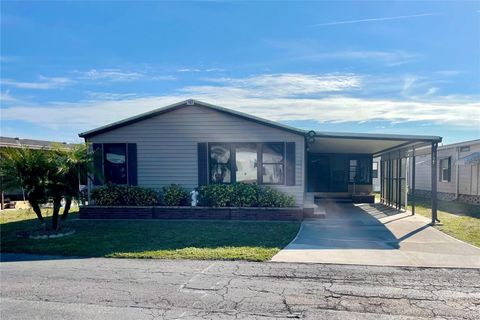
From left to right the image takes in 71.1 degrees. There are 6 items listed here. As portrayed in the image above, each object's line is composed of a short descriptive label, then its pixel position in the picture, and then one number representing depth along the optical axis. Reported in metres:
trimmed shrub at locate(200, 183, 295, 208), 10.88
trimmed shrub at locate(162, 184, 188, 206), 11.34
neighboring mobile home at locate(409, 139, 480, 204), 15.87
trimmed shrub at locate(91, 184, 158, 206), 11.49
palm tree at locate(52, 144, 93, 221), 9.16
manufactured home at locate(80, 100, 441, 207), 11.26
